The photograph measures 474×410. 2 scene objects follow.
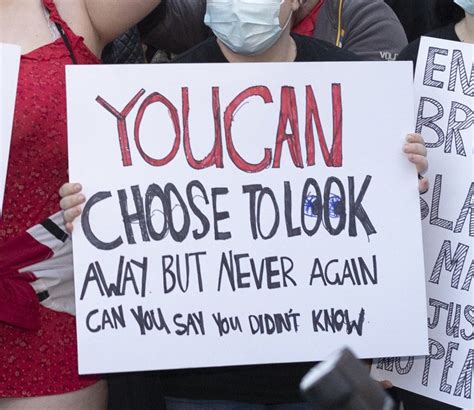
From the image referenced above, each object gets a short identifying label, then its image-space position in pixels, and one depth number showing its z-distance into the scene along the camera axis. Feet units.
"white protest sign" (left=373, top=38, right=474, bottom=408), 15.87
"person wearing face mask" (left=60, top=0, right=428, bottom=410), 15.55
